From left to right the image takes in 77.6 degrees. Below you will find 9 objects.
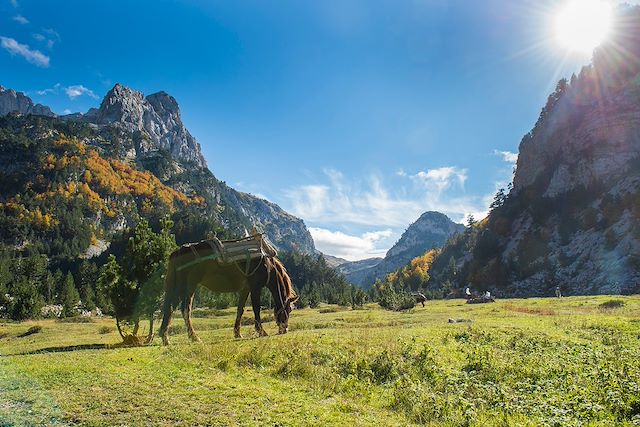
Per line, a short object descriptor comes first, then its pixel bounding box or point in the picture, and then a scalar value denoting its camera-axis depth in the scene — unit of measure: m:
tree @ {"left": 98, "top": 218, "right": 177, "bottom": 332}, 26.55
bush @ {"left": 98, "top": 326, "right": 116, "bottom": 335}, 42.19
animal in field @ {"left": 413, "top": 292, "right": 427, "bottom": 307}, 72.19
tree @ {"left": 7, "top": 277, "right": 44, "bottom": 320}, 71.50
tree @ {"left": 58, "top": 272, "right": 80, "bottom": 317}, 83.13
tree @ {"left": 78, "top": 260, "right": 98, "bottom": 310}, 98.61
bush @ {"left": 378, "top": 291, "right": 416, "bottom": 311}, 64.32
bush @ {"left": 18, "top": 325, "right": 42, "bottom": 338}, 42.07
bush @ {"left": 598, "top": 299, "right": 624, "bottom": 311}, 41.07
